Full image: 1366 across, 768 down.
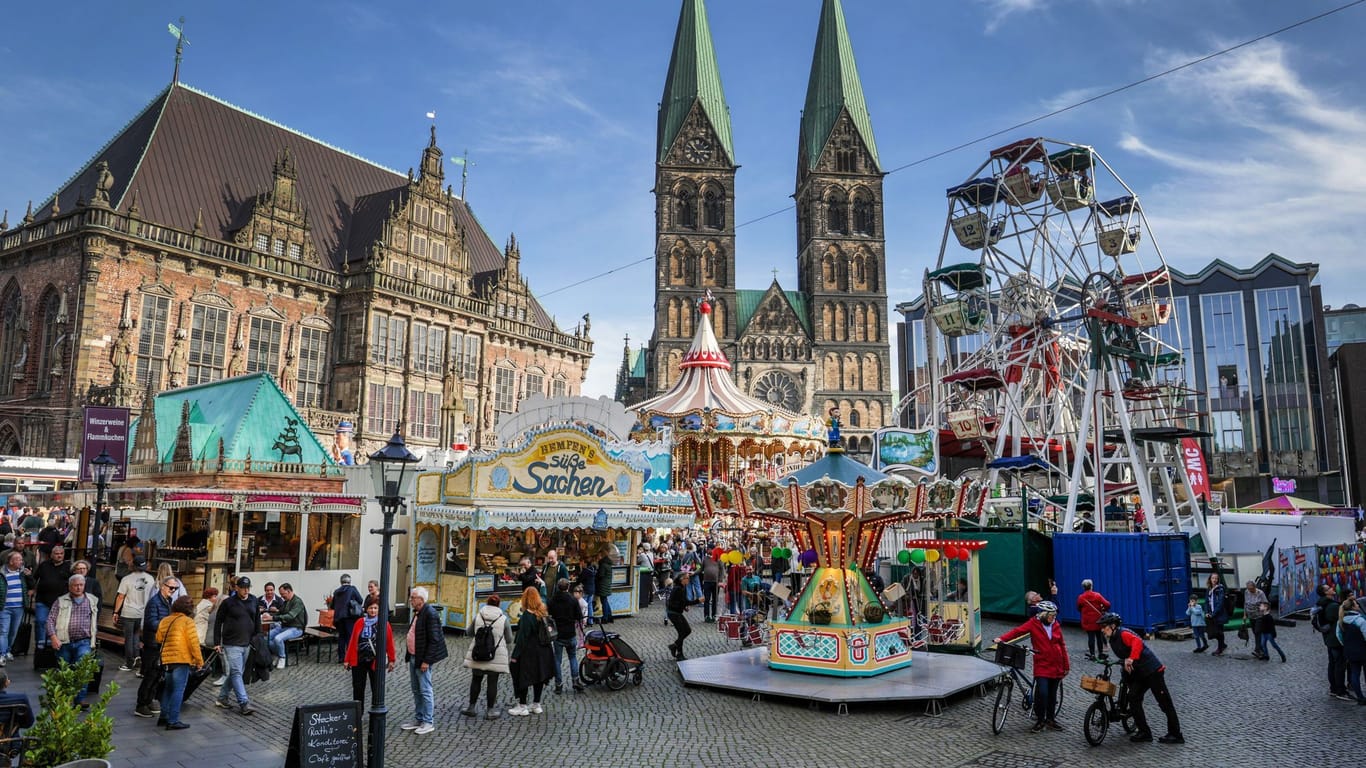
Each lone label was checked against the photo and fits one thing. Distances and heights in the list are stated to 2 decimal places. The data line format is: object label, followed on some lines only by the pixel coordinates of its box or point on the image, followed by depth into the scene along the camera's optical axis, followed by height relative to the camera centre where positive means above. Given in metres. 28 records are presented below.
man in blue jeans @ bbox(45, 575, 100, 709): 10.50 -1.55
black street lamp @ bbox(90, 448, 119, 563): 13.80 +0.36
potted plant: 6.20 -1.71
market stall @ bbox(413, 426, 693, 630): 17.66 -0.40
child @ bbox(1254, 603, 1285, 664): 15.15 -2.17
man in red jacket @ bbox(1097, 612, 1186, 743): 9.60 -1.90
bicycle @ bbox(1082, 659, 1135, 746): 9.53 -2.31
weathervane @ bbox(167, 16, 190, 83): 38.84 +19.91
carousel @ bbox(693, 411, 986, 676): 13.00 -0.78
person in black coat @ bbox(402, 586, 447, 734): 9.72 -1.75
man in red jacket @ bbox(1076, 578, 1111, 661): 13.52 -1.73
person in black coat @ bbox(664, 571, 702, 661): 14.38 -1.87
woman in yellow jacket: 9.49 -1.75
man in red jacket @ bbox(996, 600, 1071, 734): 10.04 -1.81
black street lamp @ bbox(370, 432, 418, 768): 7.73 -0.12
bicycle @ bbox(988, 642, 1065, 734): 10.18 -2.13
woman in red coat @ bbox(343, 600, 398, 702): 10.03 -1.77
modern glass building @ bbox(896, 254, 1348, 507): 55.53 +8.14
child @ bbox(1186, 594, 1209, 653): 16.33 -2.20
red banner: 30.90 +1.12
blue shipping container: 18.05 -1.52
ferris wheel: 22.78 +4.96
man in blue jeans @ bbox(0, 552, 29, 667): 11.44 -1.42
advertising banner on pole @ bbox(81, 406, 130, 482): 16.05 +1.08
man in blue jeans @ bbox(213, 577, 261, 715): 10.39 -1.66
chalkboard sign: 7.41 -2.06
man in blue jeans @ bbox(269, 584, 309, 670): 13.48 -1.98
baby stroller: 12.30 -2.31
